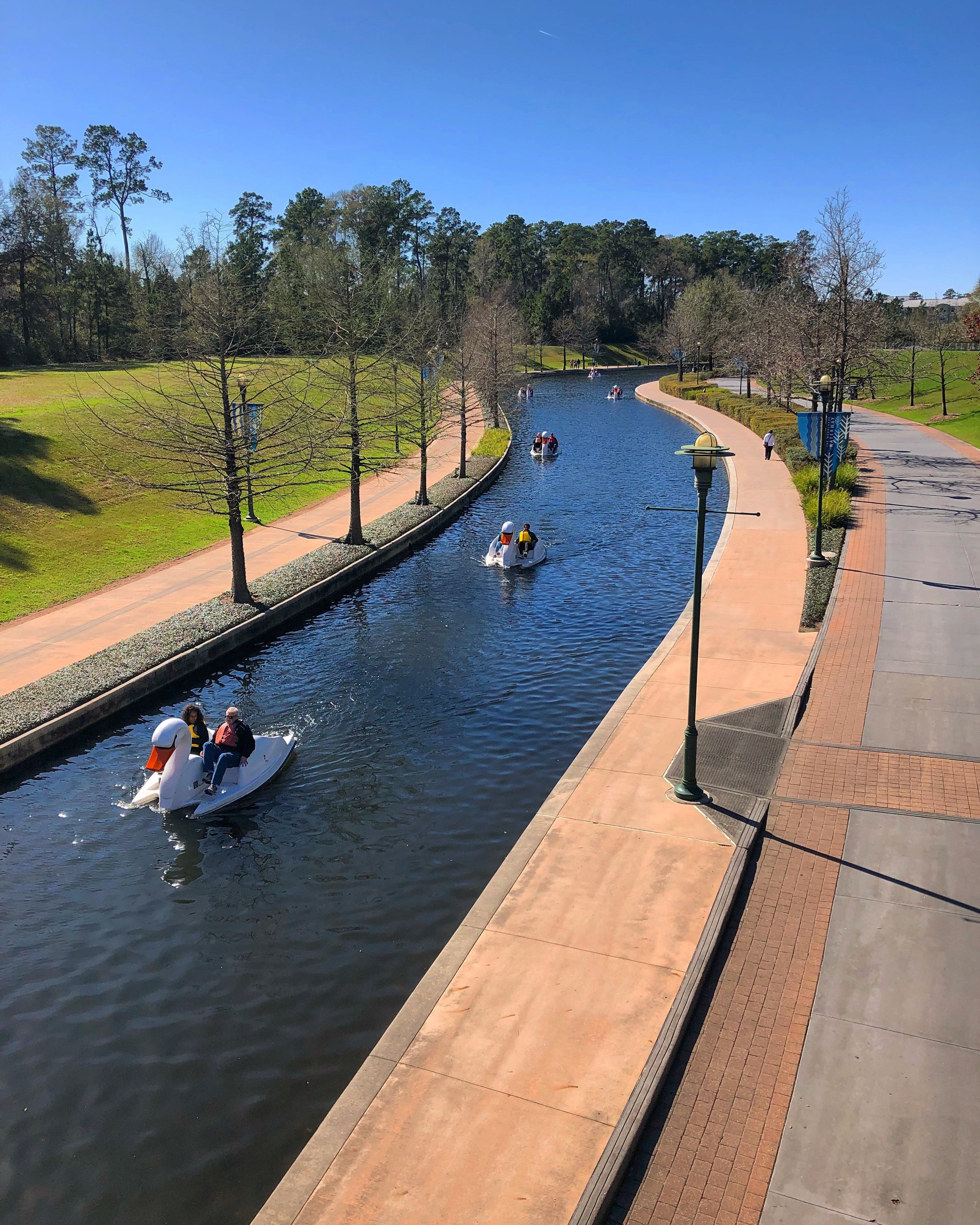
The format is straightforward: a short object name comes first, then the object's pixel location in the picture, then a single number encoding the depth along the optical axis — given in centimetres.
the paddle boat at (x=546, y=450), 4466
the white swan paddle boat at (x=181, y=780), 1295
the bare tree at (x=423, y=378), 3262
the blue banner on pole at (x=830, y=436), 2839
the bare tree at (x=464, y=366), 3856
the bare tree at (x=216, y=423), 2041
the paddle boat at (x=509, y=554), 2505
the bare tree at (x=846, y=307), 3472
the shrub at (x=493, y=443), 4494
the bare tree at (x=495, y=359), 4712
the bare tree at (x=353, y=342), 2639
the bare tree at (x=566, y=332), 10706
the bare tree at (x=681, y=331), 8325
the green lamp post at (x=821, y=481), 2191
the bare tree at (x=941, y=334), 5938
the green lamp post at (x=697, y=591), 1064
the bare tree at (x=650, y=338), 10850
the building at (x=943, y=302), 11200
